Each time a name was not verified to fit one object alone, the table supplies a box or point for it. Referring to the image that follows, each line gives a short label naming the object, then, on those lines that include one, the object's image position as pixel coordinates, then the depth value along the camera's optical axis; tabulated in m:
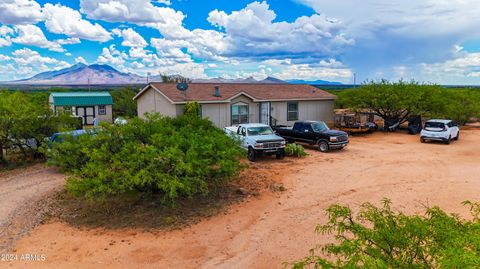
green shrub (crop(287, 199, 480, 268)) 3.37
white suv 21.75
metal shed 34.56
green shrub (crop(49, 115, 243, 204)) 9.57
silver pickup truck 16.73
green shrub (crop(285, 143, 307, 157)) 18.08
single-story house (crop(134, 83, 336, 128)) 23.59
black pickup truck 19.12
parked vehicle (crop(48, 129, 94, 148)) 16.26
